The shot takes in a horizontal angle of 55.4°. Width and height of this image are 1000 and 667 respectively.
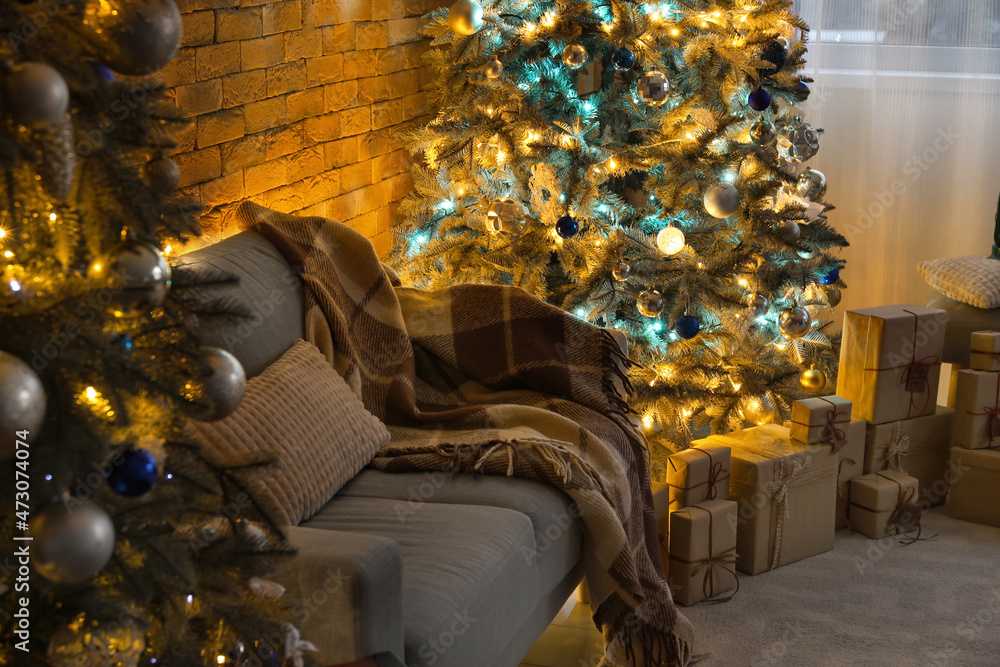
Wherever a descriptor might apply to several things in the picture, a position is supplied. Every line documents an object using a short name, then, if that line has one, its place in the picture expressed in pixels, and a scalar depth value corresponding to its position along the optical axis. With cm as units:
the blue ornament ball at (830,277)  295
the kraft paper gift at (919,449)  275
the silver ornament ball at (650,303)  272
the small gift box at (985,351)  274
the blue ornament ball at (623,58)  266
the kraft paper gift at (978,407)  275
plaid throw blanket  198
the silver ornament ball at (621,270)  273
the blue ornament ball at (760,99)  270
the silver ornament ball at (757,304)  281
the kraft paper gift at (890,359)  267
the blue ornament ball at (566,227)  269
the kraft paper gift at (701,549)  233
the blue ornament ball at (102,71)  89
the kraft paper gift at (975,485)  277
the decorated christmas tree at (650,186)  277
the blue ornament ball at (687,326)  273
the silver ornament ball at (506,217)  276
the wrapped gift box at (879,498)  268
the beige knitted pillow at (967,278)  301
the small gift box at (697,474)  236
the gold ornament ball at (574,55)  266
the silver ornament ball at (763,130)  278
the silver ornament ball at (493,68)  276
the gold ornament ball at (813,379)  288
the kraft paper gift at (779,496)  246
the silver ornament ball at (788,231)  280
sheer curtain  368
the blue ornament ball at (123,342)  88
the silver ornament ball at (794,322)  288
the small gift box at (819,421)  254
